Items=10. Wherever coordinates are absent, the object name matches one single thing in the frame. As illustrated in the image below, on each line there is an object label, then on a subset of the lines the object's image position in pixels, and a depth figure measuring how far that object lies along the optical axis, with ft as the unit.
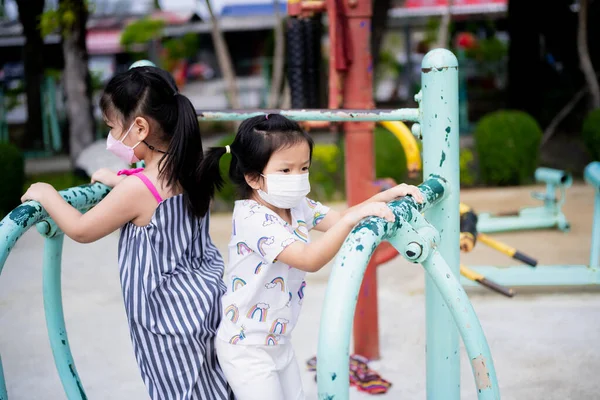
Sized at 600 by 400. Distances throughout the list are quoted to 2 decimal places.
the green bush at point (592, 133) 24.16
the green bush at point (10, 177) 20.27
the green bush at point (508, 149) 23.36
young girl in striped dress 5.63
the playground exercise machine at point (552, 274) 12.50
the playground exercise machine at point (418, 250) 3.87
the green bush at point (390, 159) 21.93
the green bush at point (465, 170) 23.59
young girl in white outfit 5.43
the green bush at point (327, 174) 21.76
